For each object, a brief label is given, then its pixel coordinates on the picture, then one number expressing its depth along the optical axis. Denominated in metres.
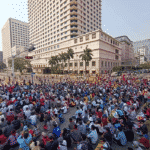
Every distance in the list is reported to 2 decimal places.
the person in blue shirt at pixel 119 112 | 6.41
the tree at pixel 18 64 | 40.88
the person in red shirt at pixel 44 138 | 4.36
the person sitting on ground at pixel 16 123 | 5.77
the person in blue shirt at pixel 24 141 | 4.20
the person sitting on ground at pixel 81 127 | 5.02
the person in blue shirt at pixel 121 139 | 4.56
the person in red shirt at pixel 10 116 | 6.45
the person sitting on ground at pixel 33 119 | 6.17
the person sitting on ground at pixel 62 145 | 3.89
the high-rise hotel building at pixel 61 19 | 48.66
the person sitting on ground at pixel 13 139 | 4.54
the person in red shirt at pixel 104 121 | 5.55
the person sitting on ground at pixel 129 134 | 4.72
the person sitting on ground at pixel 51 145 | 3.73
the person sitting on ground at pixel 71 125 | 5.38
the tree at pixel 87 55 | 34.31
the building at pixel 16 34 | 103.89
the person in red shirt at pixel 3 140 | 4.34
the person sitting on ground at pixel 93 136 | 4.61
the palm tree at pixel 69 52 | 39.37
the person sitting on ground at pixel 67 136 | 4.60
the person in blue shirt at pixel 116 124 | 5.25
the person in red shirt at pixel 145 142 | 4.12
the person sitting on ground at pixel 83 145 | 3.66
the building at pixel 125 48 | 79.76
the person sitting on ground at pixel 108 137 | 4.28
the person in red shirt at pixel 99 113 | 6.51
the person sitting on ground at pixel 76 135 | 4.56
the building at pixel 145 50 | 115.30
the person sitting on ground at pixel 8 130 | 4.89
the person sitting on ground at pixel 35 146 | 3.99
